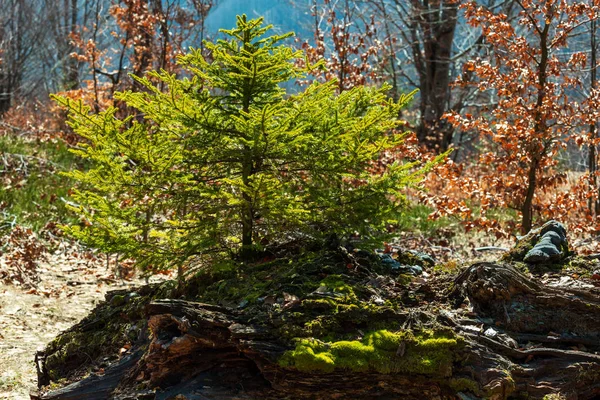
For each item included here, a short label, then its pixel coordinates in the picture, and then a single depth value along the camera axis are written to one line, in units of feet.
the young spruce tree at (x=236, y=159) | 14.49
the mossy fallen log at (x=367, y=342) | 11.66
